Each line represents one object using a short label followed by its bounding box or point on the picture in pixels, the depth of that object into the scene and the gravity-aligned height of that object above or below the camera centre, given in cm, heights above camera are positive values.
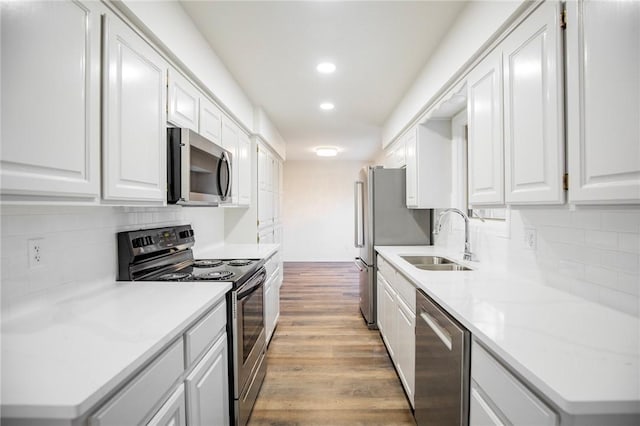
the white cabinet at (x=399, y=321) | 194 -81
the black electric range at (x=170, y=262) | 172 -31
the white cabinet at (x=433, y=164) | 287 +47
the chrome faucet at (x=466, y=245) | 231 -24
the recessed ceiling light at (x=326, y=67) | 261 +128
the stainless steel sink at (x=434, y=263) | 233 -40
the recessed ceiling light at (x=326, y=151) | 593 +124
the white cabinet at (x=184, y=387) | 84 -59
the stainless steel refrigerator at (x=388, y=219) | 330 -5
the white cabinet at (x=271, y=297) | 267 -79
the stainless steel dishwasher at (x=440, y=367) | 118 -69
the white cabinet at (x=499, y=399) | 79 -54
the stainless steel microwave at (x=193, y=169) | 170 +27
